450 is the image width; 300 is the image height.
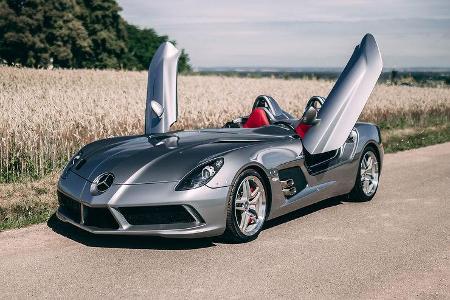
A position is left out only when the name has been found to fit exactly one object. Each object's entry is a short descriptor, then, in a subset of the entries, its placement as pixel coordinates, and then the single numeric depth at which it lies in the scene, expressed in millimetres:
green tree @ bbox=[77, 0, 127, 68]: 57625
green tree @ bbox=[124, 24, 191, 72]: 87875
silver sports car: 5410
